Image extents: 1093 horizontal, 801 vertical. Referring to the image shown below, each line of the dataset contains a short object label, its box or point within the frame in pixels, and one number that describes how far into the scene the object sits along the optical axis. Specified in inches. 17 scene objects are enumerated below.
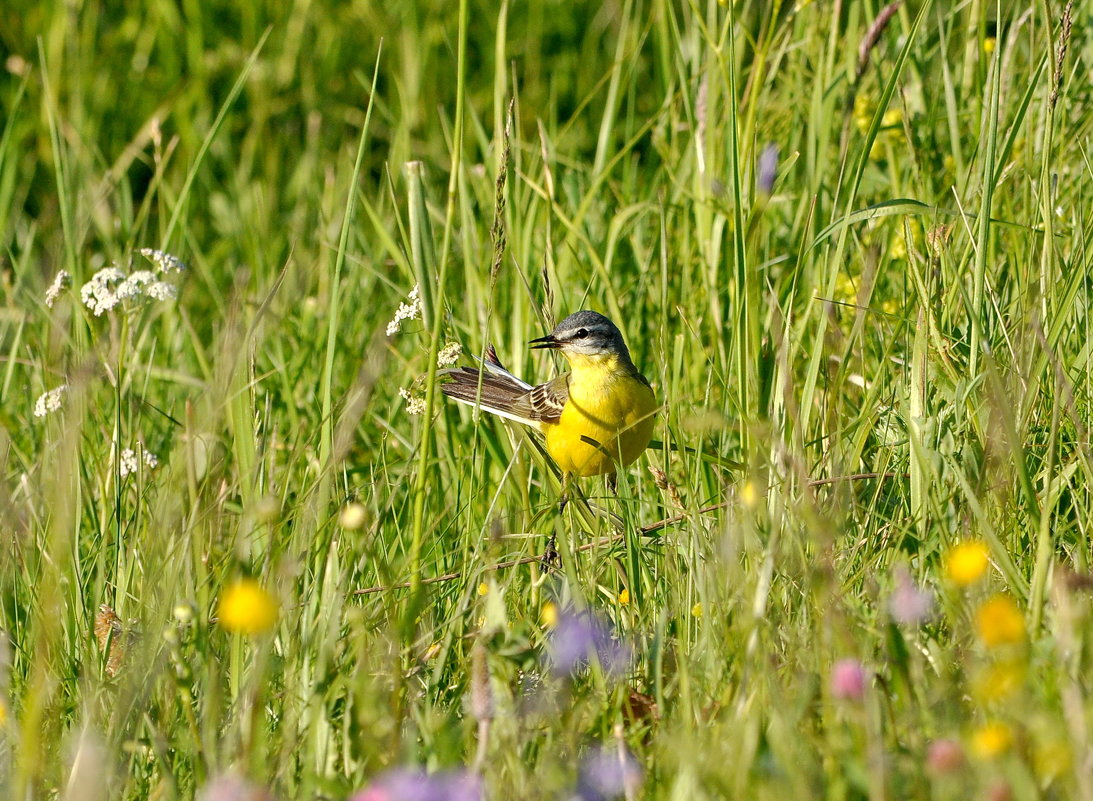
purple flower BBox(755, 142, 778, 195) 321.1
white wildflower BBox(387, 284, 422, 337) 227.3
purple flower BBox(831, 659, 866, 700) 134.2
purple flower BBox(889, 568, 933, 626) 151.8
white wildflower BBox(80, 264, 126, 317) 262.7
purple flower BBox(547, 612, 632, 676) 168.1
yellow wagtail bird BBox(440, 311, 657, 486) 298.4
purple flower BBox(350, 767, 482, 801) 125.4
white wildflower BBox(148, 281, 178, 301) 261.7
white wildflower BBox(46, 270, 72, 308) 267.0
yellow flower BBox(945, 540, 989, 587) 135.6
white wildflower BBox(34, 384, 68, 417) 258.2
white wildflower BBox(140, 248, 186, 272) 272.1
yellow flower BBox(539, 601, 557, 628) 165.5
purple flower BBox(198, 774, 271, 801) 124.6
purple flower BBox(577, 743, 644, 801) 145.4
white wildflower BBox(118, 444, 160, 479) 246.8
